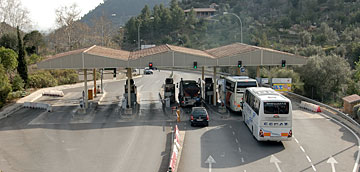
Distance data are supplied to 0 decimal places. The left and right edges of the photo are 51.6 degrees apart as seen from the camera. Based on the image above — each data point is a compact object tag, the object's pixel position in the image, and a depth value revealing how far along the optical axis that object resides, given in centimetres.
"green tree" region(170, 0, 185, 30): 10919
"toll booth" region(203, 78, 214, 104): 4034
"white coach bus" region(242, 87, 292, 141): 2202
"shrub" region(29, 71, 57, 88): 5509
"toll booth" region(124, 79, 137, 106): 3947
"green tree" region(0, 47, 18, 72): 4628
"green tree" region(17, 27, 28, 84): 4994
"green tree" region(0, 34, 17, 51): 6506
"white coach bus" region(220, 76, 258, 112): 3170
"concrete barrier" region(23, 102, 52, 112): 3813
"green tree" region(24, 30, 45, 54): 7194
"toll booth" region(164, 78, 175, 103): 3985
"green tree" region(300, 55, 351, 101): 4400
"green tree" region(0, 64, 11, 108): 3847
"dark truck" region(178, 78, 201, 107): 3644
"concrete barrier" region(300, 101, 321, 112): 3360
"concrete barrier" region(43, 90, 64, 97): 4887
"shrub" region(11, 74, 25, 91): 4744
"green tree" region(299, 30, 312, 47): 8219
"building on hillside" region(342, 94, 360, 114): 3041
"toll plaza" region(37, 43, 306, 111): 3231
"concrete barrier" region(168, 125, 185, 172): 1772
